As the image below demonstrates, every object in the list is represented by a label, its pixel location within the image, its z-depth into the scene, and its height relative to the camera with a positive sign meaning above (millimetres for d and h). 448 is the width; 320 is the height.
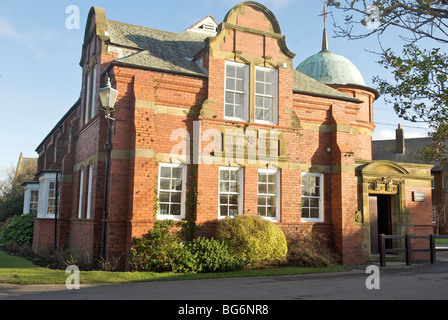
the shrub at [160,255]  12336 -1181
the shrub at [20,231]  21011 -964
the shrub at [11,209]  29359 +249
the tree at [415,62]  7923 +3472
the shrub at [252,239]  13328 -715
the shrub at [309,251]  14156 -1161
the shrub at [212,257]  12547 -1233
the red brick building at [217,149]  13609 +2388
